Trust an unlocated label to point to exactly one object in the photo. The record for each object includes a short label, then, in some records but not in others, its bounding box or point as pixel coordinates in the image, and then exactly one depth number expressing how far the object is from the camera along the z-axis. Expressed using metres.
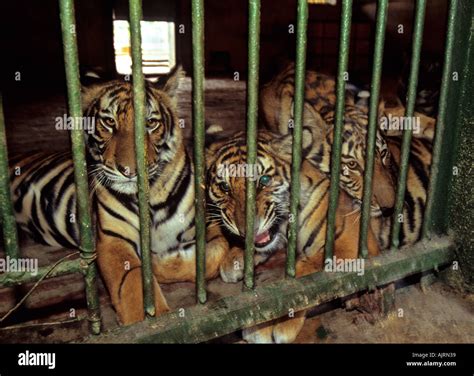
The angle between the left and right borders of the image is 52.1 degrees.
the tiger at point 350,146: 2.31
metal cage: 1.25
